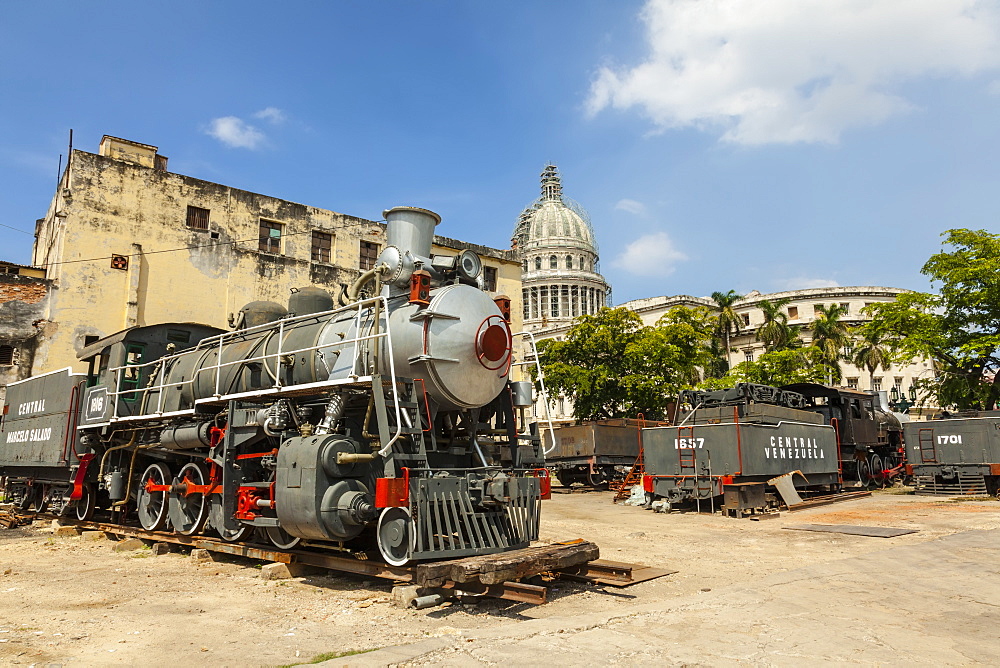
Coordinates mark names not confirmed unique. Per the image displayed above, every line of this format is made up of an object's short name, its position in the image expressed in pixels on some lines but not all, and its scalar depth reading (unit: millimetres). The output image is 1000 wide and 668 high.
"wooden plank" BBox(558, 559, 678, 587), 7727
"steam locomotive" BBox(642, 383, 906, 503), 16031
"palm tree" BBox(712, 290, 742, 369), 48844
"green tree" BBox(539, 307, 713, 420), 33594
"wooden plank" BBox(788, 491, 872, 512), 17219
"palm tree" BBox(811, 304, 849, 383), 45938
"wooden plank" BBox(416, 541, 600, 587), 6633
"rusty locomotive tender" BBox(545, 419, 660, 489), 25016
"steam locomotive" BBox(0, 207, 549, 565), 7492
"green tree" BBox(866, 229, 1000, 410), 26938
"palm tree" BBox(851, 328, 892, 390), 46781
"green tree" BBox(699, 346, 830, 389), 36906
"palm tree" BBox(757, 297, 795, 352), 45656
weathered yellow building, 24234
